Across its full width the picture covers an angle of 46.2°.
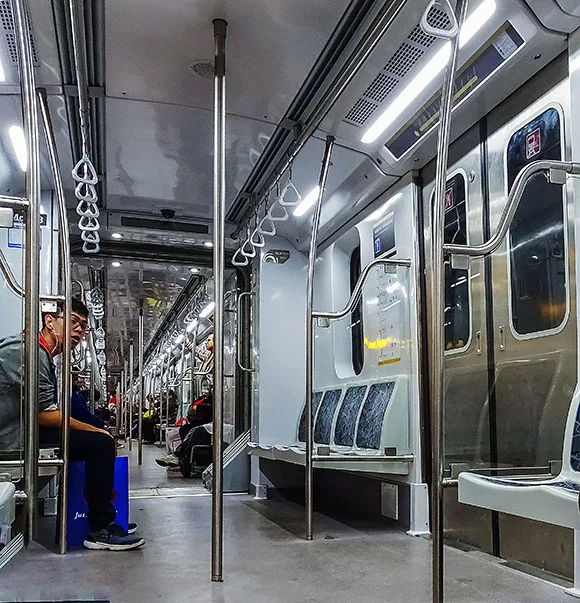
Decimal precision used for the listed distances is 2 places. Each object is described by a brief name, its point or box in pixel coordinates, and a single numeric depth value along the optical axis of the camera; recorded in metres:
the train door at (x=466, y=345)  3.56
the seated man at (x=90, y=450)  3.76
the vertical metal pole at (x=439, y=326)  2.29
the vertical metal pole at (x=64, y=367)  3.57
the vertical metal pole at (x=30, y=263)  1.97
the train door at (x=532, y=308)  3.02
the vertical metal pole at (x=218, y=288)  2.99
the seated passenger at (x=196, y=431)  8.09
